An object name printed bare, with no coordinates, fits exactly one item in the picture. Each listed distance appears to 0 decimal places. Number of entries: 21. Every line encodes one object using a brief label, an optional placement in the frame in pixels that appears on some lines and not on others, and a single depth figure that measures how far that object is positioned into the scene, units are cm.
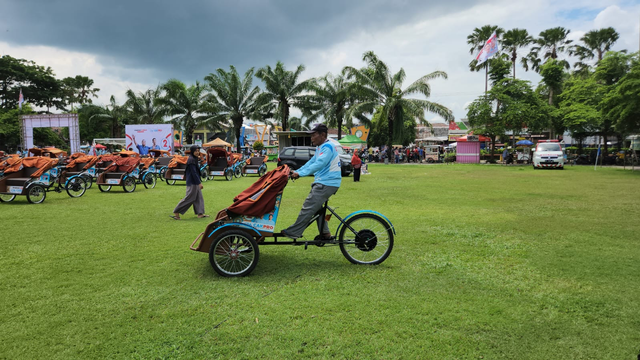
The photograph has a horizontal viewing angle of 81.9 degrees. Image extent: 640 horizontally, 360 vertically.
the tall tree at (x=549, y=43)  4028
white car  2298
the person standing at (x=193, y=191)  780
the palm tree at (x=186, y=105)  3325
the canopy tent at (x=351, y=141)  3231
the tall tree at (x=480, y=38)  4067
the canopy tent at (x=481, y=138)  3482
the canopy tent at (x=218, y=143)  3268
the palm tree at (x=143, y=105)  3812
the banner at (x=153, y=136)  2878
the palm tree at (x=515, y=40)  4044
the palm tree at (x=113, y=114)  4253
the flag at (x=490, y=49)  2856
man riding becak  445
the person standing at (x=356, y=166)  1623
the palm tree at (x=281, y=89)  3275
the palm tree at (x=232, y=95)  3247
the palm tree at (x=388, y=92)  3059
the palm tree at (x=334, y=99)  3372
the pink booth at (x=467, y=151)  3362
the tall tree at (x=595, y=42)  3903
